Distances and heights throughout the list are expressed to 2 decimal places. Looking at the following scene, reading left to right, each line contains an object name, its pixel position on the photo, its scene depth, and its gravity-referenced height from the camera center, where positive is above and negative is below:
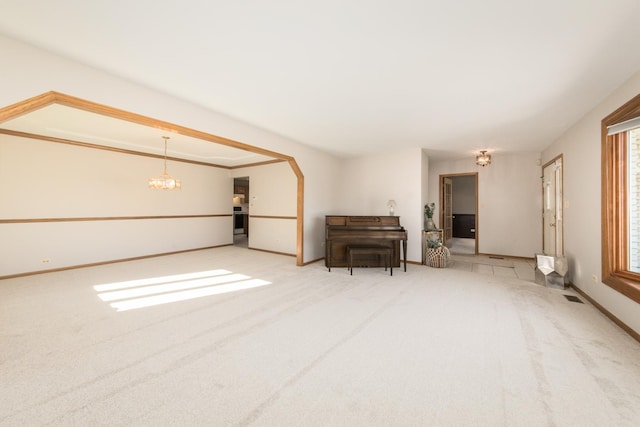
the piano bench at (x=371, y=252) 4.45 -0.66
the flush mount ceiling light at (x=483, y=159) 5.46 +1.28
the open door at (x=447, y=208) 6.74 +0.24
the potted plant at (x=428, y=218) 5.52 -0.04
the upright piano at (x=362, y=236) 4.68 -0.38
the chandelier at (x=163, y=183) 5.05 +0.66
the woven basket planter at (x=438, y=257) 5.02 -0.83
